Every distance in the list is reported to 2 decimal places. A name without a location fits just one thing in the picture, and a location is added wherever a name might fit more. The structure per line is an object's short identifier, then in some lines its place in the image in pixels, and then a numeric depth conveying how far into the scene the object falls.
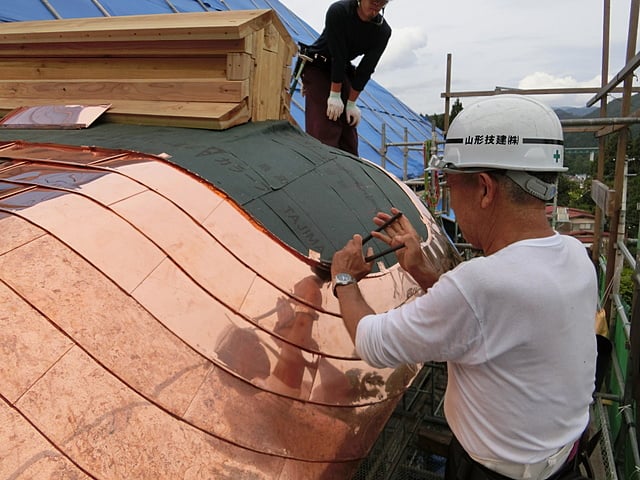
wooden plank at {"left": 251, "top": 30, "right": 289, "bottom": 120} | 3.50
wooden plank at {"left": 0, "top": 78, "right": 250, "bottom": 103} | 3.37
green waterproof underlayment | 2.60
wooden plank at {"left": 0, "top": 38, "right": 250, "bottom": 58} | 3.35
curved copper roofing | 1.54
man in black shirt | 4.63
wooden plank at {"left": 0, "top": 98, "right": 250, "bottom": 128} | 3.29
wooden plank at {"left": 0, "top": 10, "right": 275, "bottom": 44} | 3.29
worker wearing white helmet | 1.55
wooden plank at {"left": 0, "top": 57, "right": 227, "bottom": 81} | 3.45
